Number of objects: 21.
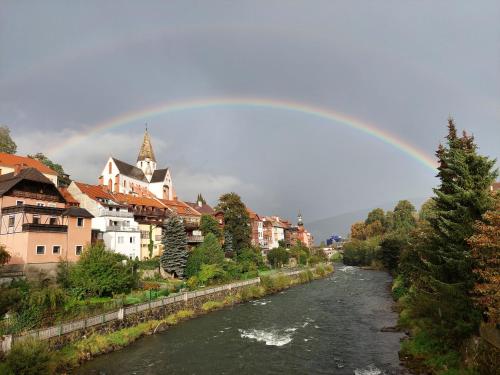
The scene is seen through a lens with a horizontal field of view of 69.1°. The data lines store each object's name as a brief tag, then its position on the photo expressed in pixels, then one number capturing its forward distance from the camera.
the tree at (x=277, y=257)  98.44
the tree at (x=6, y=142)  81.44
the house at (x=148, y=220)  67.75
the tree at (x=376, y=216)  168.40
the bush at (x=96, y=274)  40.16
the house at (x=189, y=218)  75.00
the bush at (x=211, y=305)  48.18
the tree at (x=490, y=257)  16.55
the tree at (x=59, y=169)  84.19
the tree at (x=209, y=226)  77.38
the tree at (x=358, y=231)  168.49
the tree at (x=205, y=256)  61.81
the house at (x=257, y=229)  115.38
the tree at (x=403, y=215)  138.12
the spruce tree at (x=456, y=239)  21.39
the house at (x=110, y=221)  61.47
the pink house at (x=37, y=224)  42.81
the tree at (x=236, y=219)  81.75
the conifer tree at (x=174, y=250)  60.91
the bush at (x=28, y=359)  22.12
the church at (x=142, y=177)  95.75
